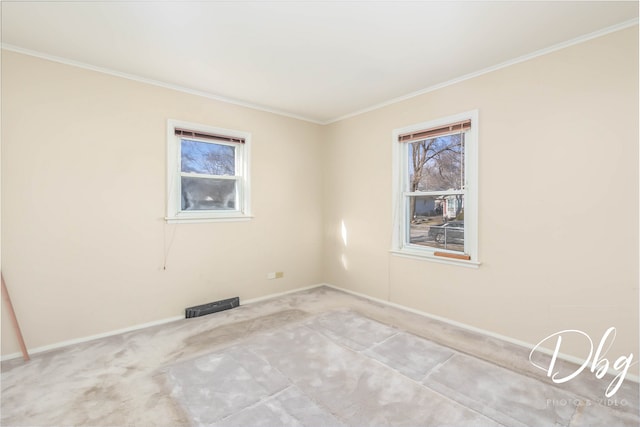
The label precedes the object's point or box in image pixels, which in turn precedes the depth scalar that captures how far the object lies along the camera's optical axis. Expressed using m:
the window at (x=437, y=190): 3.03
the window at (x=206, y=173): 3.30
